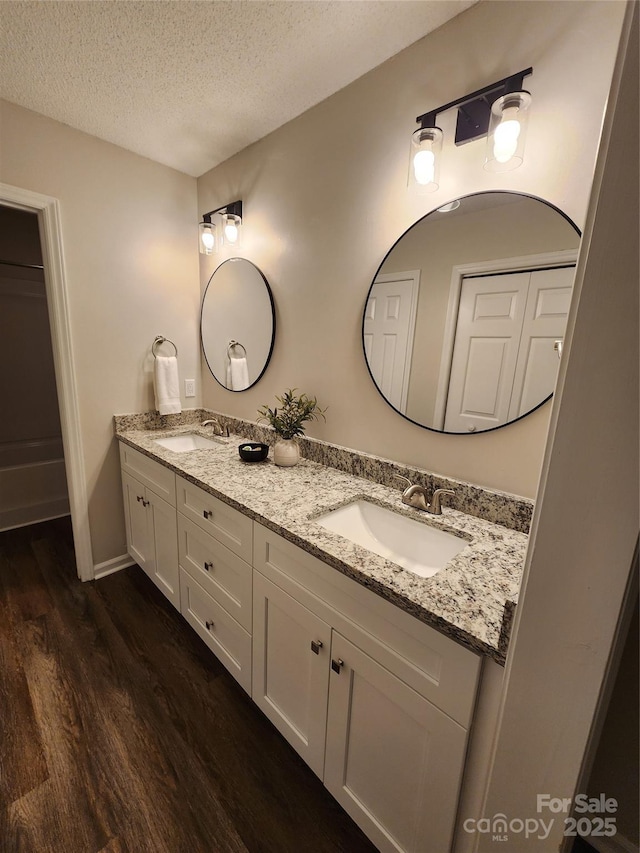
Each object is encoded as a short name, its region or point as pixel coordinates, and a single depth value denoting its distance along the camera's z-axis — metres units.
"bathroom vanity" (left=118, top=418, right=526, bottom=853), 0.76
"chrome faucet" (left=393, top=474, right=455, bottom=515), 1.21
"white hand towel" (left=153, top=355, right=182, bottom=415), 2.14
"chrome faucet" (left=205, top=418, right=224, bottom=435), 2.18
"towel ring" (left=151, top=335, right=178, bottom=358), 2.20
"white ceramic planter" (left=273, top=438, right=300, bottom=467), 1.62
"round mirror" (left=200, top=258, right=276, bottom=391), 1.92
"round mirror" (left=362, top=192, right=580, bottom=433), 1.03
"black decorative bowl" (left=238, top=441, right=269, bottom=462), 1.67
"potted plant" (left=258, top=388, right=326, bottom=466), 1.62
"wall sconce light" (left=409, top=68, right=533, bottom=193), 0.98
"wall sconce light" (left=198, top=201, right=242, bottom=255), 1.93
